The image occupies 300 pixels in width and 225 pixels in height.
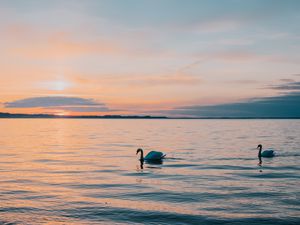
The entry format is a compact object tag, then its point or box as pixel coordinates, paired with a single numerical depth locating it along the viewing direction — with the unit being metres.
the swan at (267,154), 40.35
